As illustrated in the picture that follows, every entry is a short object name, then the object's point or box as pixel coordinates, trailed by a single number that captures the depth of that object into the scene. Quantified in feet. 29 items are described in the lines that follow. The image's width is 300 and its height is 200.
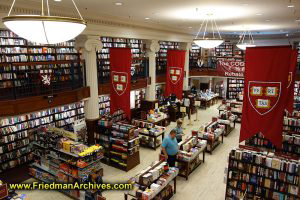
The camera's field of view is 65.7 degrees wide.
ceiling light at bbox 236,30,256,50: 41.74
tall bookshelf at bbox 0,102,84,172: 25.95
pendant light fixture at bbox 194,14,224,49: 22.68
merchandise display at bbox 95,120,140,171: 26.48
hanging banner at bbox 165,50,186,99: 31.08
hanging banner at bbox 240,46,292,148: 15.05
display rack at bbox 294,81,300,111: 45.14
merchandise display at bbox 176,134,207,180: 24.30
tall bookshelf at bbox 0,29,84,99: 25.53
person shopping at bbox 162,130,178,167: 22.49
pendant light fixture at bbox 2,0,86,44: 7.43
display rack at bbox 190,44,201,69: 62.35
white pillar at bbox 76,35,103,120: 27.74
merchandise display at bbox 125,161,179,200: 18.10
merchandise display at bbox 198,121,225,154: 30.86
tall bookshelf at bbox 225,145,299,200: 17.72
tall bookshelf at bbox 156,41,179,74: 49.34
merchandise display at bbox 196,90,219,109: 55.63
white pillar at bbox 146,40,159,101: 39.54
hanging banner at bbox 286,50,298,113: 23.45
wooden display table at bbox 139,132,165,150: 31.76
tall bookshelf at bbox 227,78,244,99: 63.46
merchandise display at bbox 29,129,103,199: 21.12
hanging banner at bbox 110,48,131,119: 24.70
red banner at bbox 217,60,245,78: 49.75
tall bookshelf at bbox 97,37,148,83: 37.32
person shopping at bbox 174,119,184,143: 27.14
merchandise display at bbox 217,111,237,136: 37.27
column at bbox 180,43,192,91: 51.33
